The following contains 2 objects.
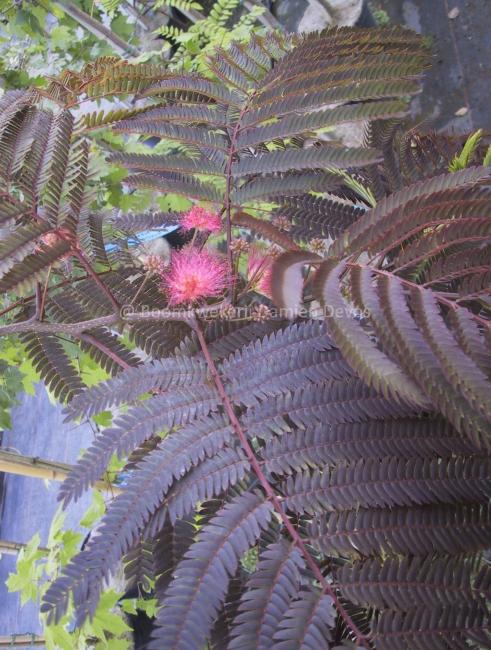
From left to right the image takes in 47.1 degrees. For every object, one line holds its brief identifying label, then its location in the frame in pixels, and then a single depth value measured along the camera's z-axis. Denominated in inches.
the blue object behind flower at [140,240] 33.5
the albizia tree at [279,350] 17.1
